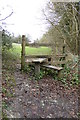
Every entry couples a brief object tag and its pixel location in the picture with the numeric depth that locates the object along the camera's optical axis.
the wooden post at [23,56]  2.87
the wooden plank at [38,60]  2.72
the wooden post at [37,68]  2.78
